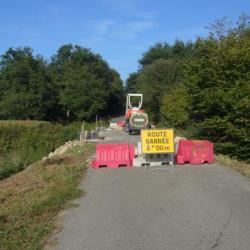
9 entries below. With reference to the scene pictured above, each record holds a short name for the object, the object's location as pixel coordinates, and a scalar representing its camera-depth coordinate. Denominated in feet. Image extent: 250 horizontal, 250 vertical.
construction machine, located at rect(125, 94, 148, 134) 146.92
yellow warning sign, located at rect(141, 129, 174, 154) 55.11
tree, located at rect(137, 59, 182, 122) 219.82
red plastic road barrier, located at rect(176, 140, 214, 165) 58.95
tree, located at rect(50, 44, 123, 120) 281.54
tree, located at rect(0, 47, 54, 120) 248.32
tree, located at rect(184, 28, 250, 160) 70.69
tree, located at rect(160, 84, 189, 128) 145.38
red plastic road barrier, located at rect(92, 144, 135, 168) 57.72
